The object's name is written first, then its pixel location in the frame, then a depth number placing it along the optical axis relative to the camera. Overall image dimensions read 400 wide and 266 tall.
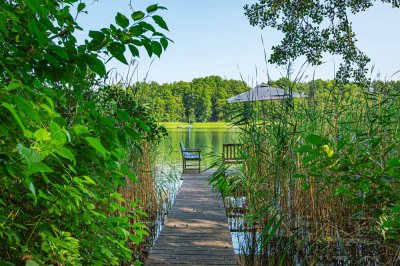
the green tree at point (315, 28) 7.92
